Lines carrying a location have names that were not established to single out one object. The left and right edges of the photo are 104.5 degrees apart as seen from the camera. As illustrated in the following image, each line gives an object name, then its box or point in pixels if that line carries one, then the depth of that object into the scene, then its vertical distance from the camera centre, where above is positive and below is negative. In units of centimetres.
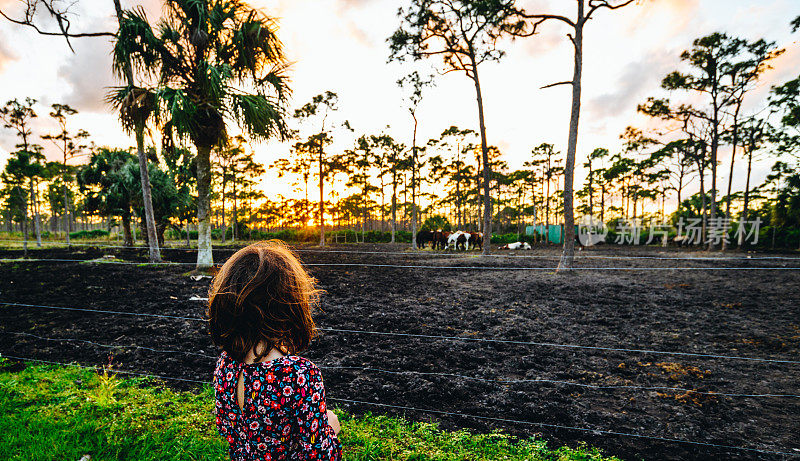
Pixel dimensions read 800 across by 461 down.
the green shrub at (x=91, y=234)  4699 -199
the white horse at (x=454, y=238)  2207 -118
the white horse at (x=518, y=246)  2342 -181
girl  97 -48
